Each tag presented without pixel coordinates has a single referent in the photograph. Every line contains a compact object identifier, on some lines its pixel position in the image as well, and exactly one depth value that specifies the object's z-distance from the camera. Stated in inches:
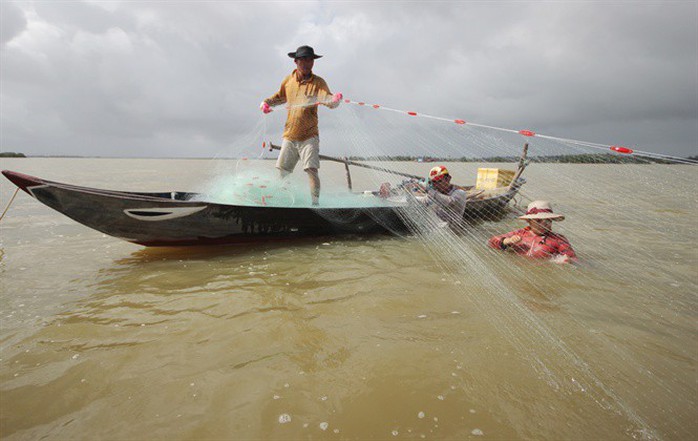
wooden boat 163.3
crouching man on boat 236.0
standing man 216.7
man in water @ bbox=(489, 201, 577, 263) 179.0
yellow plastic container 411.8
